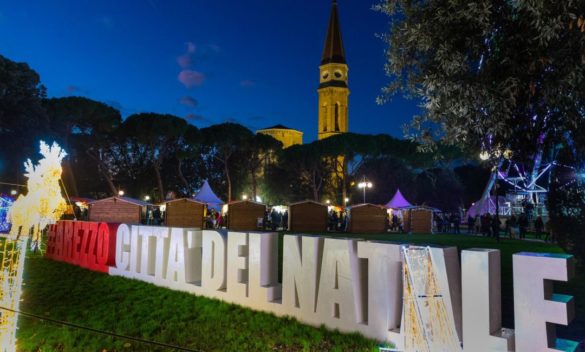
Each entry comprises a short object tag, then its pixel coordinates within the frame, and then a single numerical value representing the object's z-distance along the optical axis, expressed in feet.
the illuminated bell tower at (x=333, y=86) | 297.94
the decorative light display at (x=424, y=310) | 14.67
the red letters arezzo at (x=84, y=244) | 32.81
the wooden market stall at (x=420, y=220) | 88.03
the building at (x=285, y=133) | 305.32
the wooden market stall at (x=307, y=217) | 82.84
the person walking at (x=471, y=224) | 98.92
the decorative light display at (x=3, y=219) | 61.41
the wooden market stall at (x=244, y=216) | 80.43
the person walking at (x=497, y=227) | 60.24
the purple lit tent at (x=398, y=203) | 93.84
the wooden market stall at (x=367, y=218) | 84.07
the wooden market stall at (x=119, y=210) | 80.53
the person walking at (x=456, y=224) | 90.02
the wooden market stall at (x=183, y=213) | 81.56
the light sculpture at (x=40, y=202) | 39.81
